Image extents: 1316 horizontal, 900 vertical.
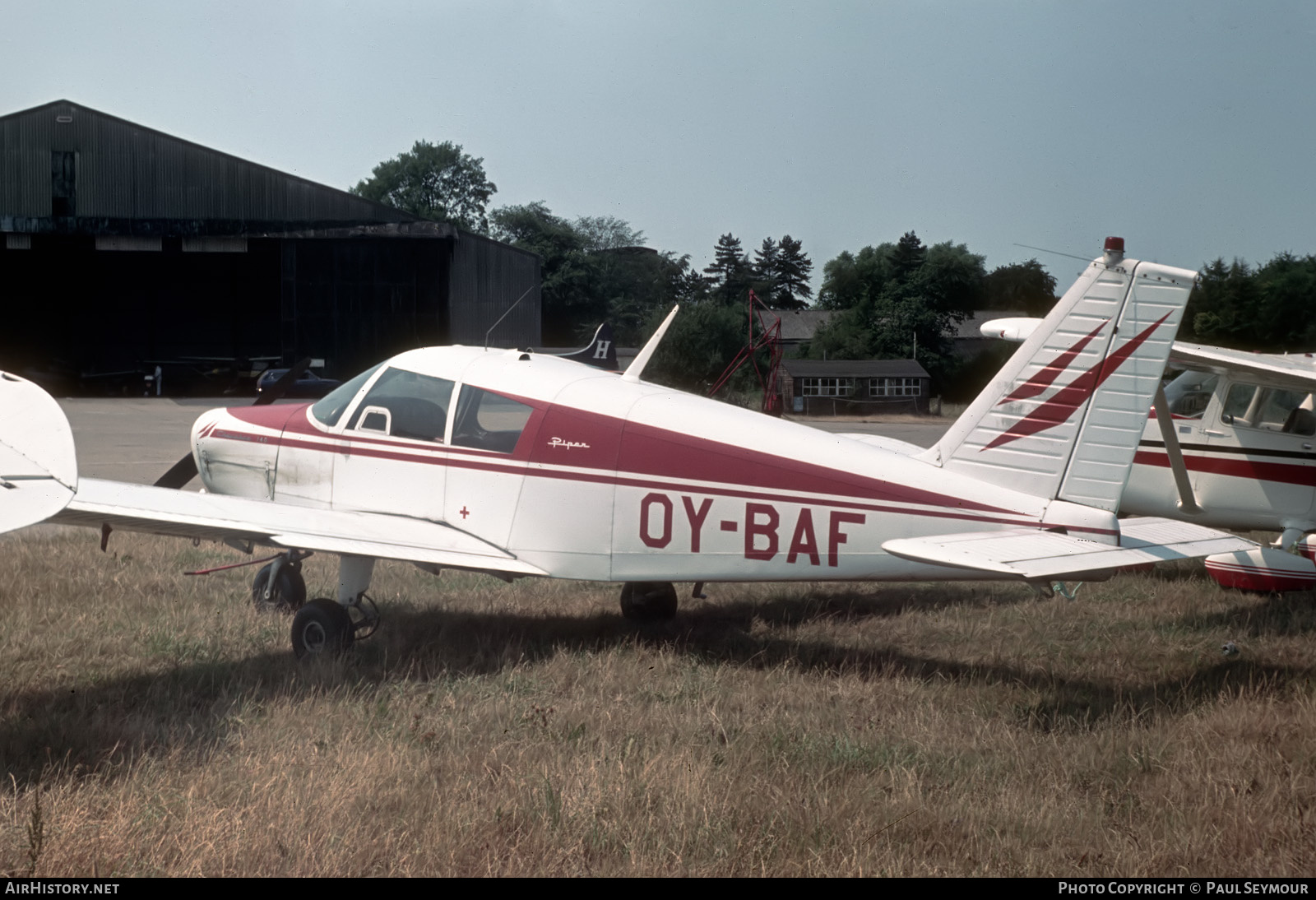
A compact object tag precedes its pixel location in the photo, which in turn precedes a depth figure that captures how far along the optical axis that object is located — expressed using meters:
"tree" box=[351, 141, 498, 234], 104.19
